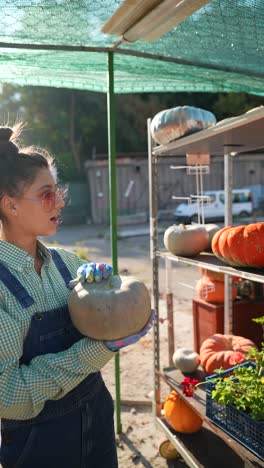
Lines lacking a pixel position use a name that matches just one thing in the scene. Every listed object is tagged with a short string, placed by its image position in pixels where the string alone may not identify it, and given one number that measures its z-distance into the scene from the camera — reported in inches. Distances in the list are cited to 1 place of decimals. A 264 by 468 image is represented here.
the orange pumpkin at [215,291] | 147.8
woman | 60.3
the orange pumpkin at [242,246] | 90.0
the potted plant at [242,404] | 80.7
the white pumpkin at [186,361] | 118.9
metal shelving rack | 81.8
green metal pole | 124.2
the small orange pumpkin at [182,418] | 117.5
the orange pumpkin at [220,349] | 112.5
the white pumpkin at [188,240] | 116.4
